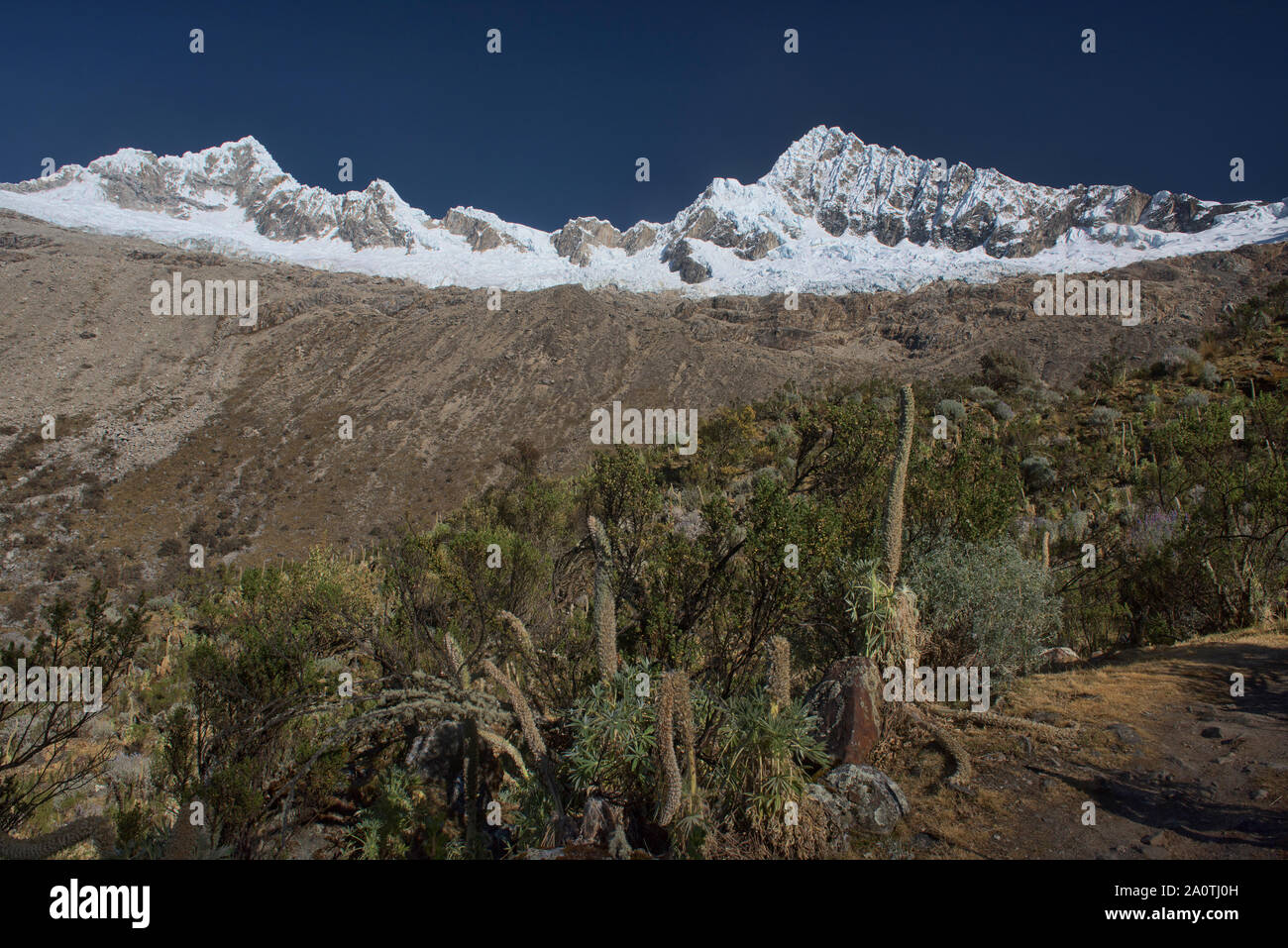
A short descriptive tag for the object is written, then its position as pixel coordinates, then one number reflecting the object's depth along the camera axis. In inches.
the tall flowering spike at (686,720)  124.0
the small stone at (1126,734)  160.9
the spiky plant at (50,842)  117.7
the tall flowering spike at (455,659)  159.8
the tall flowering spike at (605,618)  163.8
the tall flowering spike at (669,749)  120.0
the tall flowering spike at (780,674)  141.0
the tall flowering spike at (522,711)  140.0
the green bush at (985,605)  211.2
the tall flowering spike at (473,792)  166.1
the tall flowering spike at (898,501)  203.9
